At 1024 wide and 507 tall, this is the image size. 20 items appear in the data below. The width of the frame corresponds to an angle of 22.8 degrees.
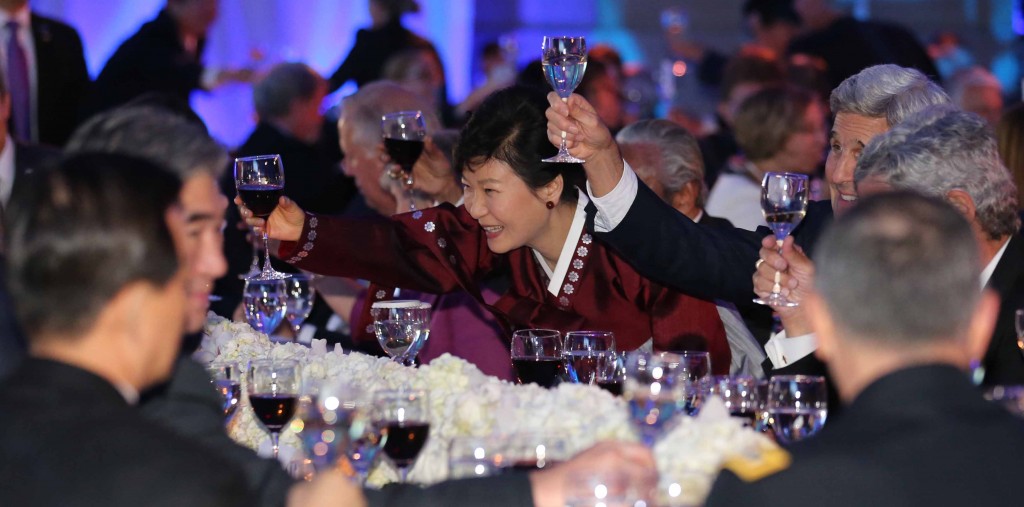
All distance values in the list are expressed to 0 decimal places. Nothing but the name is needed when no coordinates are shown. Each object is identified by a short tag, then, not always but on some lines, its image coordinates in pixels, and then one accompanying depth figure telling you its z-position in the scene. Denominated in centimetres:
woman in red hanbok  630
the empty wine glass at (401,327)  580
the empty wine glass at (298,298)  709
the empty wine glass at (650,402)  380
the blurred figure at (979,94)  1298
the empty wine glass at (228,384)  459
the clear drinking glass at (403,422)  386
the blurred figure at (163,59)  1216
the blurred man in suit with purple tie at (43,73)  1093
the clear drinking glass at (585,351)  514
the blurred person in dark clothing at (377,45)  1463
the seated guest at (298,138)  1097
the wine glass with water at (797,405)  417
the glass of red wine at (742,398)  437
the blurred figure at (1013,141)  917
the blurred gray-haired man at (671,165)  803
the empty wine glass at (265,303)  667
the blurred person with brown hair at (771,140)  1025
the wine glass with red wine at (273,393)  438
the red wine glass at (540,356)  532
